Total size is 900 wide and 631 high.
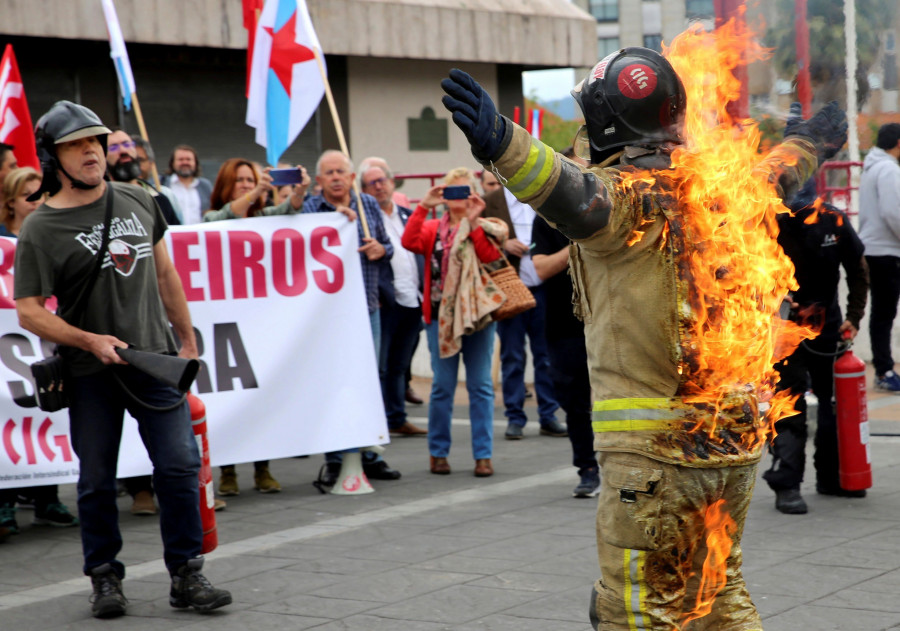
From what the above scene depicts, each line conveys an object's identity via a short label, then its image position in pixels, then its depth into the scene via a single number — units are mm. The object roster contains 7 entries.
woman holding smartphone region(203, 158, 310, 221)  7770
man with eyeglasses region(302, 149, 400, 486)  7793
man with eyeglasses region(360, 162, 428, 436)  9266
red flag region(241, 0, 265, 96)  8766
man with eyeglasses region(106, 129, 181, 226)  7859
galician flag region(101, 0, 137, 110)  9430
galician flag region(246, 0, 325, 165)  8391
